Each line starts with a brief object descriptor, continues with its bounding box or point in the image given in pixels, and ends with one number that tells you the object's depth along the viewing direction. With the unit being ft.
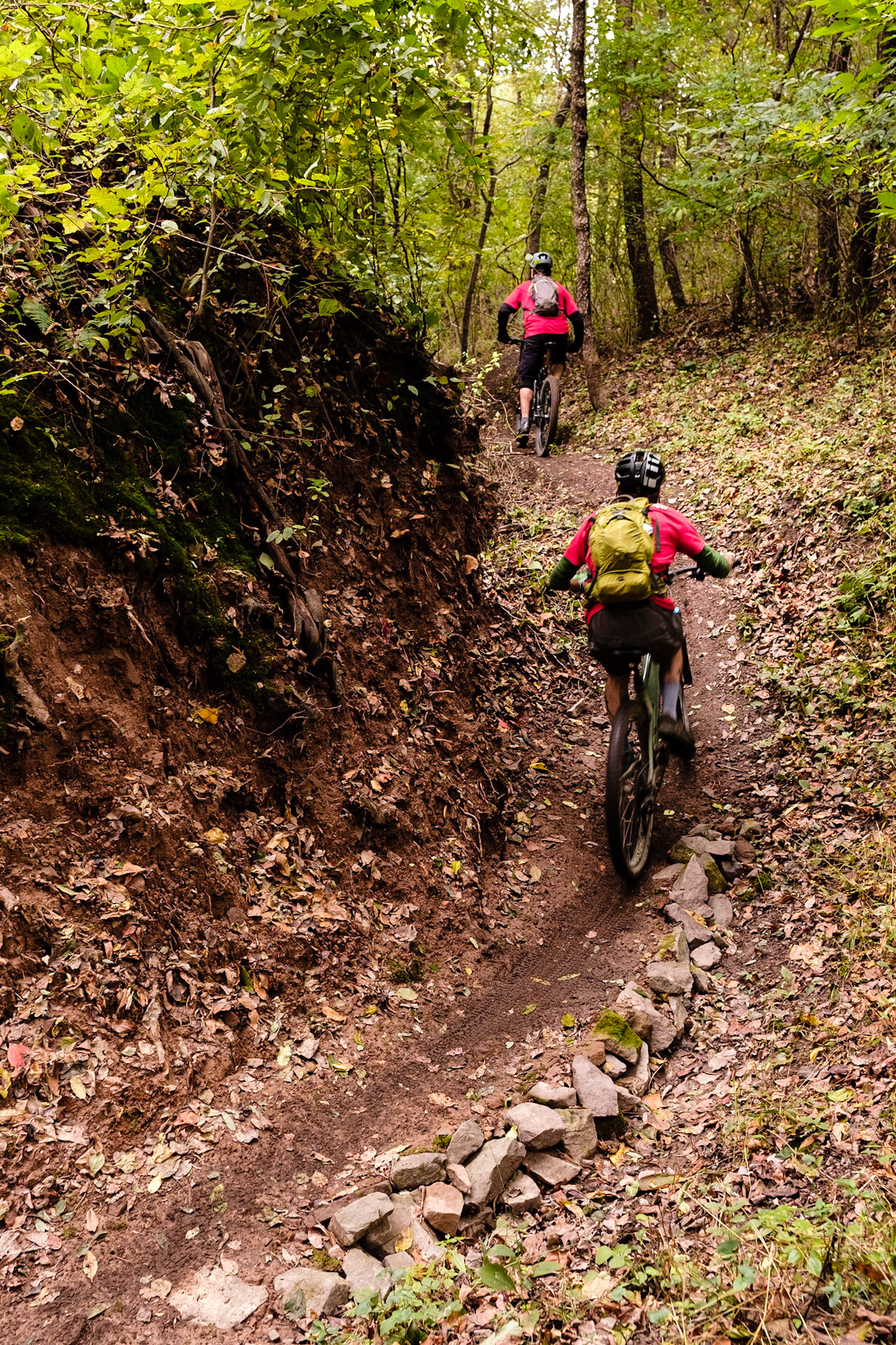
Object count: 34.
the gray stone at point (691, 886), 18.66
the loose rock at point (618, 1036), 14.32
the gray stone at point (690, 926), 17.69
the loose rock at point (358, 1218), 10.96
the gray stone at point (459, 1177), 11.85
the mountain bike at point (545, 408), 40.47
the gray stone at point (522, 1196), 11.64
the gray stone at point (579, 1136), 12.46
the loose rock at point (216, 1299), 9.87
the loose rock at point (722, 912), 18.01
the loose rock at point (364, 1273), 10.32
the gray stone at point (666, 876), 19.53
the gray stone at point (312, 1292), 10.02
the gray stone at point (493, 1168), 11.67
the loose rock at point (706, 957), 16.94
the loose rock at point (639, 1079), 13.91
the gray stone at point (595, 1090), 13.01
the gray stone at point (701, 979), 16.24
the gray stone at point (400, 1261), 10.77
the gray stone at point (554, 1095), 13.29
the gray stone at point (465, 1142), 12.30
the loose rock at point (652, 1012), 14.83
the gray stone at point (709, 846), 19.98
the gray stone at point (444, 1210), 11.27
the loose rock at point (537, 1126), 12.44
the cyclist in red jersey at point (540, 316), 38.68
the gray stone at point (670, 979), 16.07
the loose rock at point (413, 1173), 11.87
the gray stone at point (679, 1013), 15.17
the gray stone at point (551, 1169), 12.08
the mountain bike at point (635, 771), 18.21
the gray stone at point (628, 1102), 13.35
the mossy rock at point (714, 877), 19.03
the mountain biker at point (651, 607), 18.97
